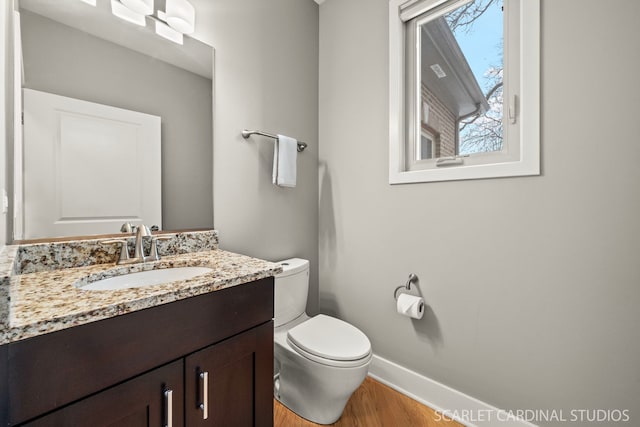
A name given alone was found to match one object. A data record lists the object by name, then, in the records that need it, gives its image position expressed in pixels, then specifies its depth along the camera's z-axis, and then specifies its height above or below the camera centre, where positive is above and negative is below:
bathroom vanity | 0.56 -0.36
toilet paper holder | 1.53 -0.40
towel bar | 1.53 +0.45
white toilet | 1.21 -0.67
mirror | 0.98 +0.55
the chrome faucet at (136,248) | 1.07 -0.15
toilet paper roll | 1.44 -0.50
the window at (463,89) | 1.20 +0.65
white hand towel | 1.61 +0.31
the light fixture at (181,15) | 1.25 +0.92
